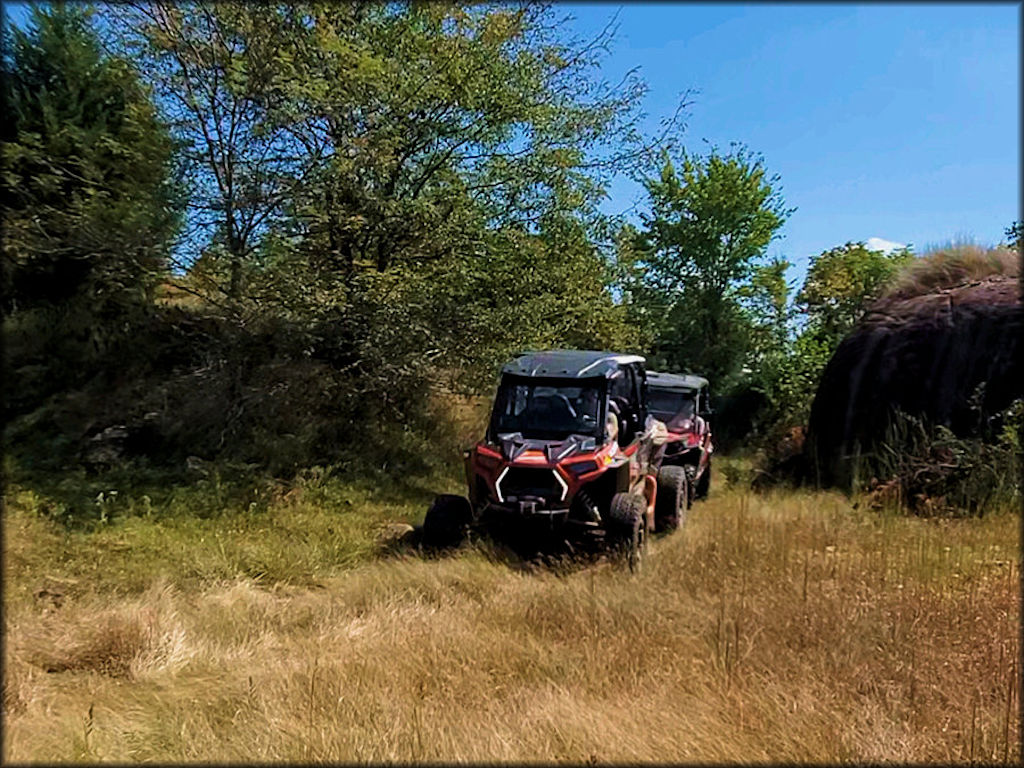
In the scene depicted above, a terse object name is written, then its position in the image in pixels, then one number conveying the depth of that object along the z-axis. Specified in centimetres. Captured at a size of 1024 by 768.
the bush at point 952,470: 805
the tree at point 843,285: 1289
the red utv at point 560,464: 693
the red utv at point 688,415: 1088
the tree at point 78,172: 877
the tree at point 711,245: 1375
